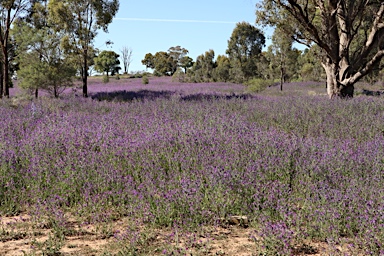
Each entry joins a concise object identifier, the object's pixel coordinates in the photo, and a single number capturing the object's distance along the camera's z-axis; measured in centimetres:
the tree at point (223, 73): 4938
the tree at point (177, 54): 9169
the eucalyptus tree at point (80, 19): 1783
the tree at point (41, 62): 1733
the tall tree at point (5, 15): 1759
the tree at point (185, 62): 9194
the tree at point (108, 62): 8069
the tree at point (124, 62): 9082
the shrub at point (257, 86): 2456
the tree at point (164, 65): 8244
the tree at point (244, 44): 5272
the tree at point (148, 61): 9512
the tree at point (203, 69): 5039
